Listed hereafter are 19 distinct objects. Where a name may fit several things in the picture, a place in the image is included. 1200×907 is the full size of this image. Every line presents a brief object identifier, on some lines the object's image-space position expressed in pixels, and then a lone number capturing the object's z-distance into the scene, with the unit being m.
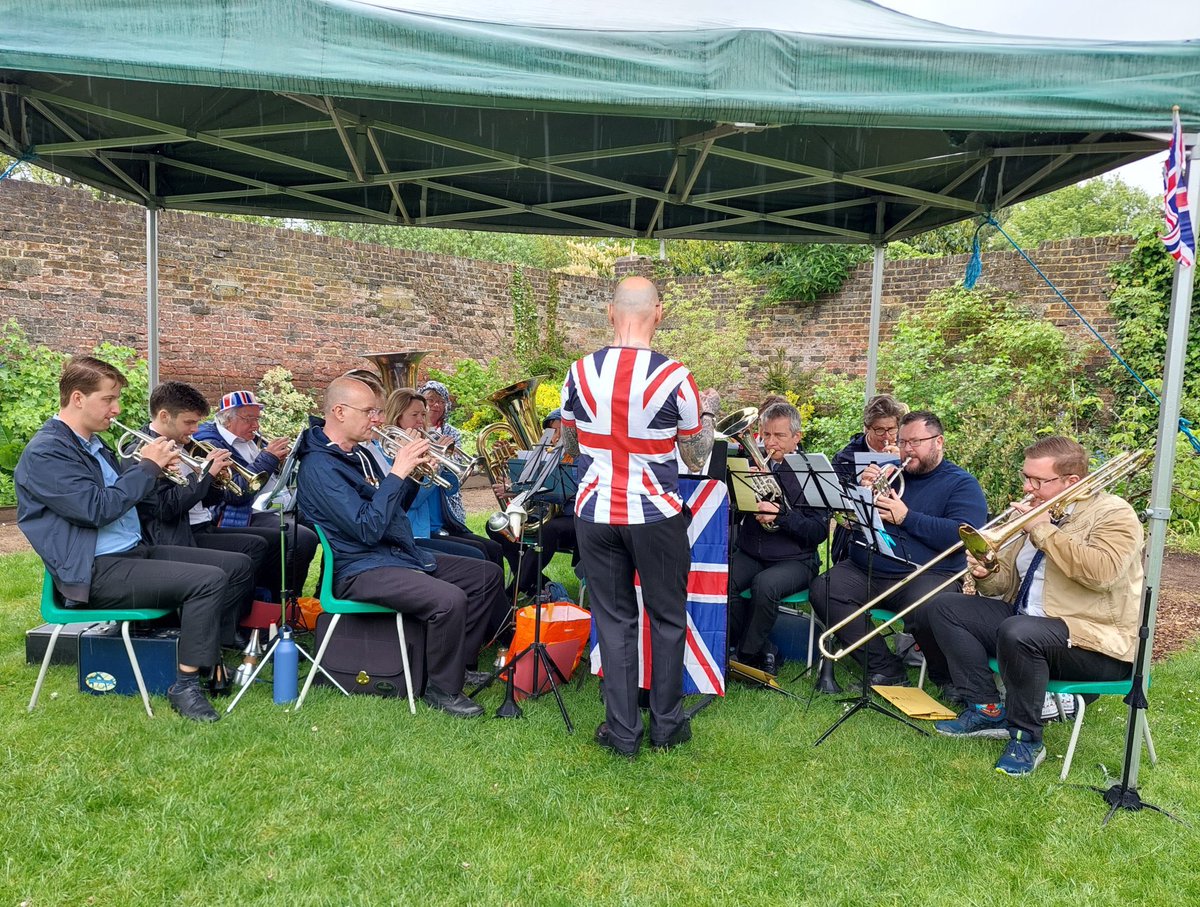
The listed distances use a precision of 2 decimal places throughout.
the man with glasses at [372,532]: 3.77
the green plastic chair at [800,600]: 4.58
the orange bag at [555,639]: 4.08
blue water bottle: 3.86
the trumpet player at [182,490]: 4.19
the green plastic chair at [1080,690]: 3.30
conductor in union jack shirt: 3.24
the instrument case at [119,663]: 3.88
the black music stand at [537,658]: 3.81
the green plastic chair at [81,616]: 3.59
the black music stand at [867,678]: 3.77
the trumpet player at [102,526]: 3.47
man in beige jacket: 3.21
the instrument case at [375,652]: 3.96
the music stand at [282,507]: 3.66
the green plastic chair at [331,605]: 3.82
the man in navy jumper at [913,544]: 4.20
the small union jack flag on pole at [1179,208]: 2.87
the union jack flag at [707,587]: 3.99
